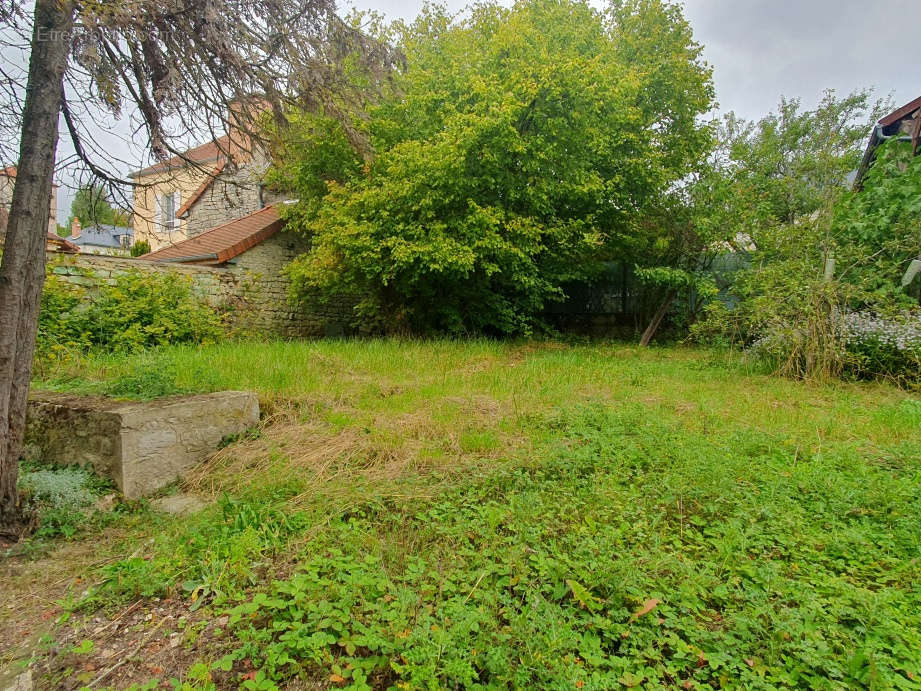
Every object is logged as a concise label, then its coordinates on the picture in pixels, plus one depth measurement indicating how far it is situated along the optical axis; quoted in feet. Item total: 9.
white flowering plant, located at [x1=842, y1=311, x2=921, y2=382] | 18.38
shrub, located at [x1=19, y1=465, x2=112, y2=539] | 9.07
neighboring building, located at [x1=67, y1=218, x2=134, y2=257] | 73.05
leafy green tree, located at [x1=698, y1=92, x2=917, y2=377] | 19.58
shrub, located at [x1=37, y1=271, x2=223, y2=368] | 21.70
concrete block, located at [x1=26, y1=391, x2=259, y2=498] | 10.39
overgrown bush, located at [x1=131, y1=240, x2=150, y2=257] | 52.82
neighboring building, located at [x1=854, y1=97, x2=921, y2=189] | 25.36
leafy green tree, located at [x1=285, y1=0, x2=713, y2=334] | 27.40
